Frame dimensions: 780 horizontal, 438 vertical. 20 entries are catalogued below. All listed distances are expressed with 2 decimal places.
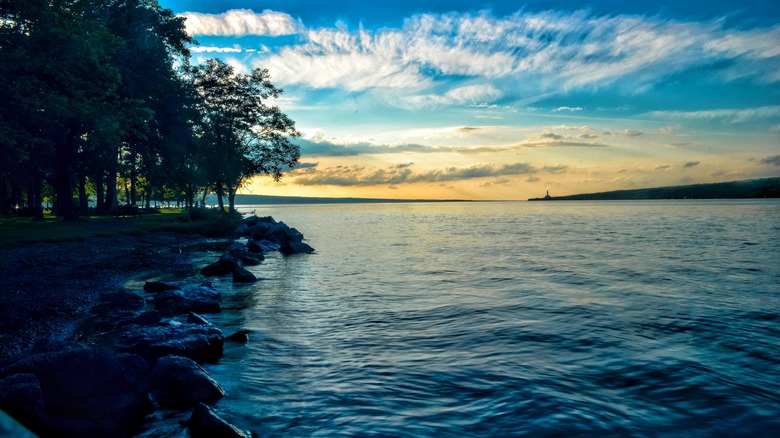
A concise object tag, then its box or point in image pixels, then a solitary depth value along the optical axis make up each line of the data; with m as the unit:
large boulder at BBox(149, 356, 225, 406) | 7.32
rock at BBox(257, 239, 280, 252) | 32.92
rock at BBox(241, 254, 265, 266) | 25.33
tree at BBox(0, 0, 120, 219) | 23.94
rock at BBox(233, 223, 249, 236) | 45.28
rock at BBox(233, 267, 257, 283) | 19.28
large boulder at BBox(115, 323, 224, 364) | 8.85
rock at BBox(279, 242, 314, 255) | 31.70
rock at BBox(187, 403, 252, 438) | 6.04
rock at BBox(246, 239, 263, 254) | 30.53
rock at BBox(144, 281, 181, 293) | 15.58
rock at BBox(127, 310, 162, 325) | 11.04
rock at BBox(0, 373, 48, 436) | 5.65
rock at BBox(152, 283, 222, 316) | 13.02
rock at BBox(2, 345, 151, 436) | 6.17
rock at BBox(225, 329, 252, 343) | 10.74
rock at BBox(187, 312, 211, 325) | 11.05
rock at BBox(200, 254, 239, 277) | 20.25
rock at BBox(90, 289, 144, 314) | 12.75
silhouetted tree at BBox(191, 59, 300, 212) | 53.94
